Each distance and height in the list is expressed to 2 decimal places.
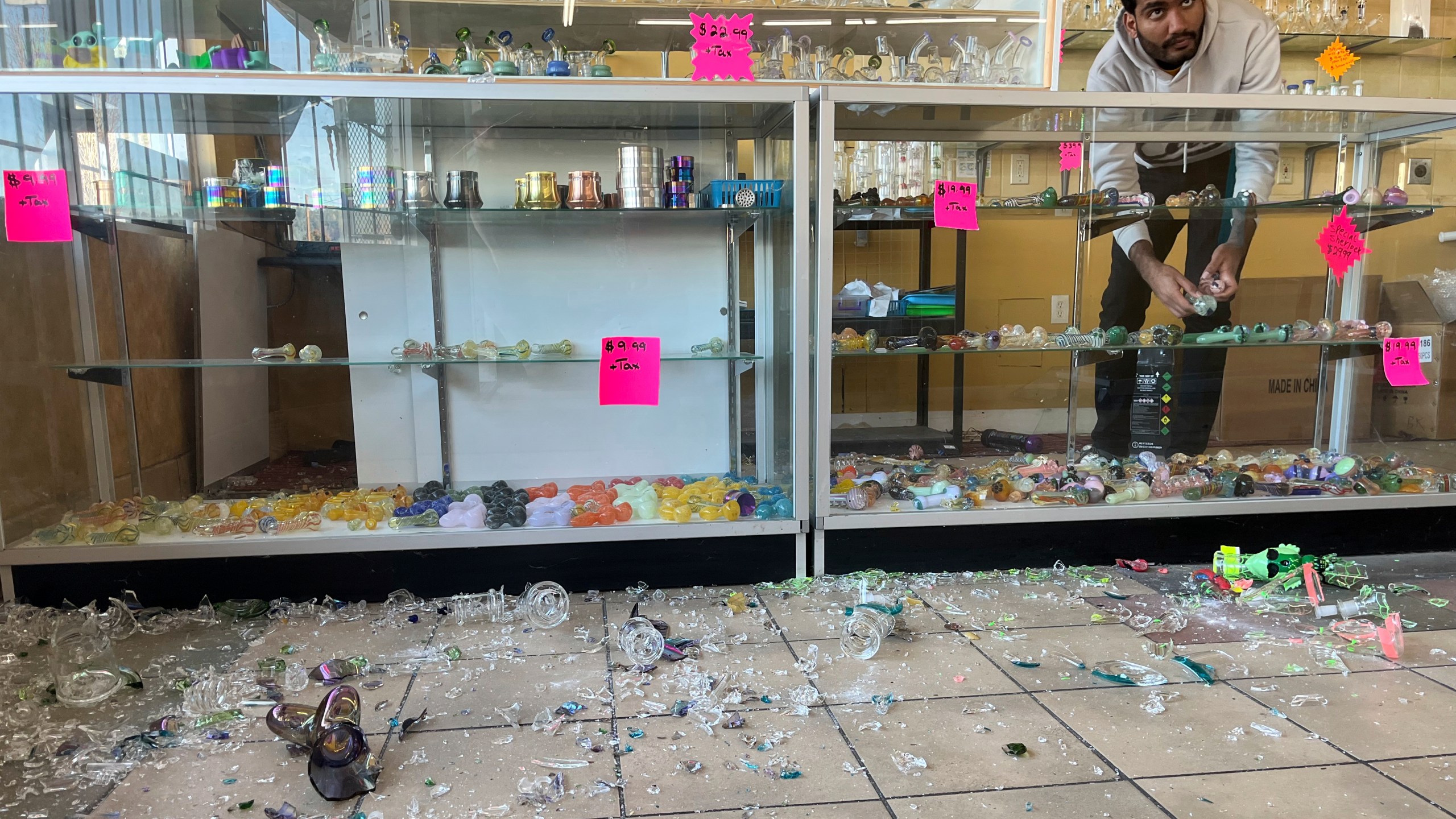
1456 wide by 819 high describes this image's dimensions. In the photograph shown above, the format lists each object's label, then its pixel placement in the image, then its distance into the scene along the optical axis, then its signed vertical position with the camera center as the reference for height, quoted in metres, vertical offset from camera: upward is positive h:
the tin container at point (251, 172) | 2.80 +0.41
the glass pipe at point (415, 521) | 2.77 -0.74
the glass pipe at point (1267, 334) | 3.29 -0.19
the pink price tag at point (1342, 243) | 3.28 +0.16
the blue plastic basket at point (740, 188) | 2.95 +0.35
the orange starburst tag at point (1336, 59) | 4.55 +1.27
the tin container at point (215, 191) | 2.81 +0.35
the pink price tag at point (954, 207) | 3.00 +0.29
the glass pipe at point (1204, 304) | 3.29 -0.07
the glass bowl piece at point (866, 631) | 2.28 -0.93
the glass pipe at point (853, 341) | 2.86 -0.17
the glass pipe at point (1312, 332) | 3.31 -0.18
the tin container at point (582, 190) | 2.95 +0.36
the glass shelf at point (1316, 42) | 5.08 +1.52
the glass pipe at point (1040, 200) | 3.11 +0.32
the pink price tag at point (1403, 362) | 3.30 -0.30
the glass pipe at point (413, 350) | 3.03 -0.20
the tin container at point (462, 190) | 2.93 +0.36
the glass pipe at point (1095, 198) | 3.16 +0.33
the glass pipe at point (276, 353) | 2.89 -0.19
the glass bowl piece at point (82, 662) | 2.06 -0.95
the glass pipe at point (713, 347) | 3.21 -0.21
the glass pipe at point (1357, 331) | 3.30 -0.18
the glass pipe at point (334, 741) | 1.59 -0.89
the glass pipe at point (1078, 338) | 3.22 -0.19
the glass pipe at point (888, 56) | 3.19 +0.92
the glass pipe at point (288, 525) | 2.74 -0.74
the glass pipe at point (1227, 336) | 3.29 -0.19
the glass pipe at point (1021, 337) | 3.14 -0.18
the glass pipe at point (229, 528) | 2.74 -0.75
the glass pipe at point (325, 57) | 2.94 +0.83
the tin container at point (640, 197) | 3.01 +0.34
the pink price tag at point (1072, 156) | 3.07 +0.48
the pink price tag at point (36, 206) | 2.59 +0.29
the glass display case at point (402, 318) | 2.70 -0.08
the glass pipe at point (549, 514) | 2.79 -0.73
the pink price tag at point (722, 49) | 2.90 +0.83
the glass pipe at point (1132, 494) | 3.04 -0.74
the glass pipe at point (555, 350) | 3.07 -0.20
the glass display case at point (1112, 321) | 2.93 -0.12
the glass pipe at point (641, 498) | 2.91 -0.72
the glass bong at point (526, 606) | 2.55 -0.96
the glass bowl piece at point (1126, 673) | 2.09 -0.97
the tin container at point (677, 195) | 3.04 +0.35
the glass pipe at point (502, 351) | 3.06 -0.21
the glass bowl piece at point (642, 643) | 2.22 -0.93
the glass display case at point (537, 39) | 2.72 +0.92
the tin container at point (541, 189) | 2.93 +0.36
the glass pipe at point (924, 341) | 3.06 -0.18
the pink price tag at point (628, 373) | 3.00 -0.28
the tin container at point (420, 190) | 2.92 +0.36
